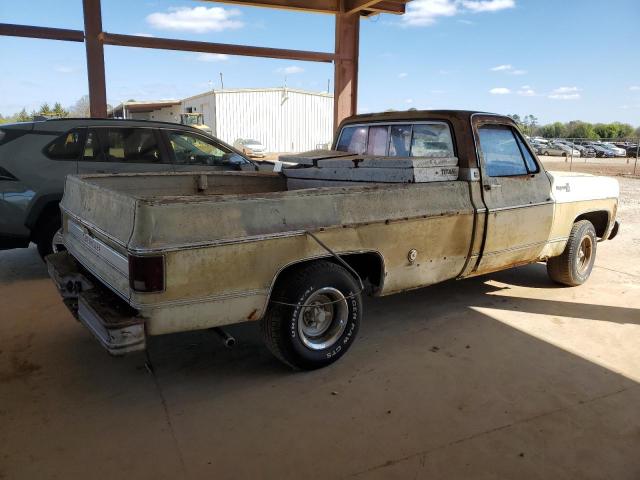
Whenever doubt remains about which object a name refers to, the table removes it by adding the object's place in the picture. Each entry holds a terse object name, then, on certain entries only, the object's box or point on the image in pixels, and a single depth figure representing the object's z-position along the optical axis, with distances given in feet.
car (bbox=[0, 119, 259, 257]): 17.58
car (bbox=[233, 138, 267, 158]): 85.87
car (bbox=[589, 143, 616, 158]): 117.91
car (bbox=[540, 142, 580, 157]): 123.44
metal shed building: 101.55
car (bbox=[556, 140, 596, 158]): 118.23
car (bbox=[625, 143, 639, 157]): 112.98
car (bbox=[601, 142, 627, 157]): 117.91
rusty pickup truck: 9.32
